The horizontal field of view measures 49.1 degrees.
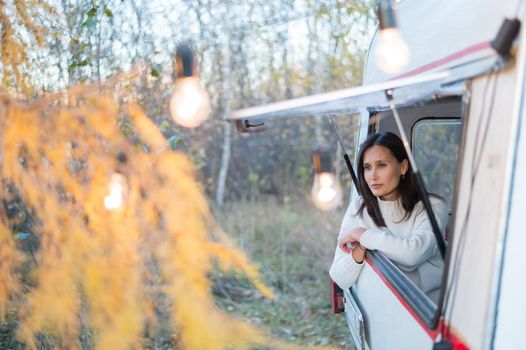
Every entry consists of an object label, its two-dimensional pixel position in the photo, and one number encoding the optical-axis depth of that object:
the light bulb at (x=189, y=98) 3.09
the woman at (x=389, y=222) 3.17
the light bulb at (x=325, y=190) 3.24
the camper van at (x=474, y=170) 1.80
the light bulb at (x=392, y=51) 3.16
